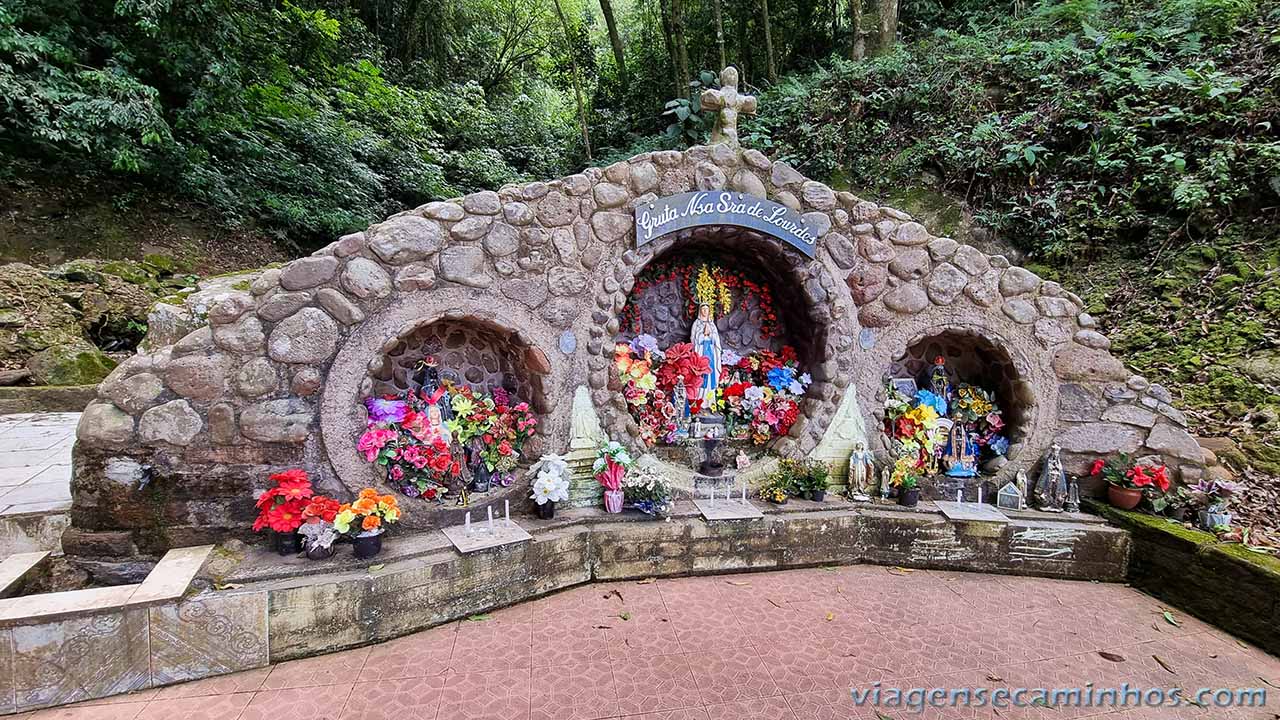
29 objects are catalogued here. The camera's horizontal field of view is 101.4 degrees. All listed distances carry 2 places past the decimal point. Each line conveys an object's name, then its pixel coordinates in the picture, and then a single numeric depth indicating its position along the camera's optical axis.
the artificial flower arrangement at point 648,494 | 4.41
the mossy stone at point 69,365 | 6.90
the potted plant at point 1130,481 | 4.74
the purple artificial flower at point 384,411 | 3.95
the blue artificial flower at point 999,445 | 5.33
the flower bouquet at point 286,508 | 3.39
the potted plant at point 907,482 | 4.93
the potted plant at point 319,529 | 3.44
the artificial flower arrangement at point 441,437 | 3.99
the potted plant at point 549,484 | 4.25
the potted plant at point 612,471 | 4.45
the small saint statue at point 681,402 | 5.26
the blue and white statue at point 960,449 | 5.36
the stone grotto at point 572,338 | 3.47
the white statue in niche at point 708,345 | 5.36
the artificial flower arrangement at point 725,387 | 5.07
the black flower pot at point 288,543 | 3.50
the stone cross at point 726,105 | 5.02
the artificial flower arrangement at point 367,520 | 3.48
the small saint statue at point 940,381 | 5.48
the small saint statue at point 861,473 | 4.99
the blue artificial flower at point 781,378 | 5.45
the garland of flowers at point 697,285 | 5.43
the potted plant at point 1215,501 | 4.34
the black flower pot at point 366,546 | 3.50
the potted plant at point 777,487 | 4.81
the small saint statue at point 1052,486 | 4.97
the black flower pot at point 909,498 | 4.93
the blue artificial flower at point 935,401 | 5.40
